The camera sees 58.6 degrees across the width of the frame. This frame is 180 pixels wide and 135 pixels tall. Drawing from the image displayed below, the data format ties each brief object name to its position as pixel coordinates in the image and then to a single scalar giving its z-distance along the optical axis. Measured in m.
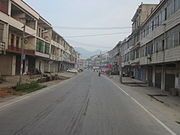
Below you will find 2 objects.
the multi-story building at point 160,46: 14.15
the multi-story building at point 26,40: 20.04
